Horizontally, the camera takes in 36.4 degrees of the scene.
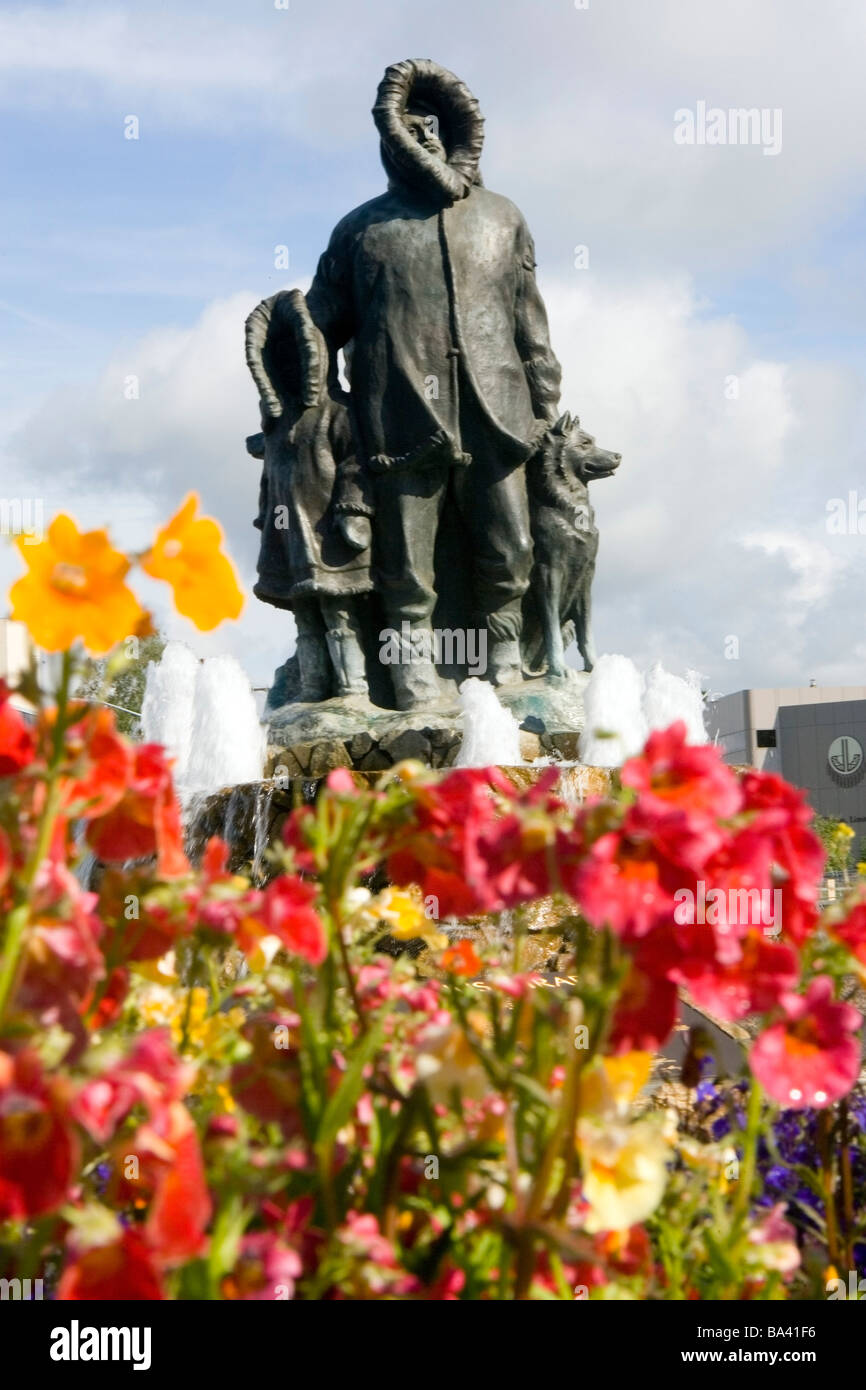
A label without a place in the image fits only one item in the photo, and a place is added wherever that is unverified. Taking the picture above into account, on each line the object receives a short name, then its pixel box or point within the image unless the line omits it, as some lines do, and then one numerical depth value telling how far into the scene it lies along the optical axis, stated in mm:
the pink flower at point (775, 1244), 1052
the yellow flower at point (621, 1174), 969
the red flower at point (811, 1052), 981
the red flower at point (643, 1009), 957
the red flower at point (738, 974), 966
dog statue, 8602
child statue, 8336
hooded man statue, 8188
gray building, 55000
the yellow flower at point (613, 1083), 997
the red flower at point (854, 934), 1095
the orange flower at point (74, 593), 930
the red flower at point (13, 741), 1026
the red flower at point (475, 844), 1025
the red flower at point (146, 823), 1088
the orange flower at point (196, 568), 973
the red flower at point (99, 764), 1012
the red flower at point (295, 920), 1005
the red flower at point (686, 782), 943
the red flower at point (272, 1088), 1041
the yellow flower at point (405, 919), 1544
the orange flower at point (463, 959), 1359
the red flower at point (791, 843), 1041
